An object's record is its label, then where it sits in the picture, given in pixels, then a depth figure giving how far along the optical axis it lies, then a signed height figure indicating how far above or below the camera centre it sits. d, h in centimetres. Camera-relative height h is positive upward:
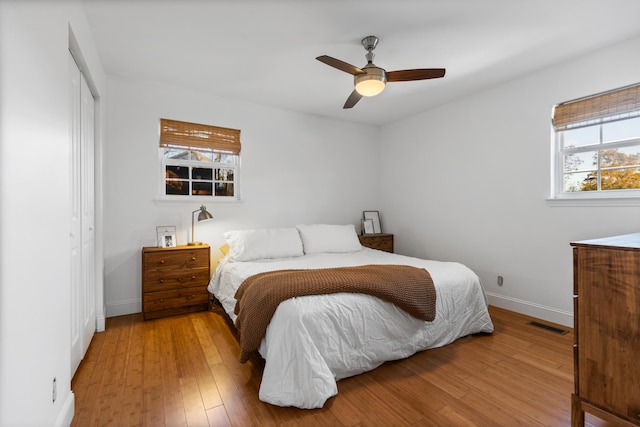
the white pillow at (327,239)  359 -33
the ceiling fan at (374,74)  234 +111
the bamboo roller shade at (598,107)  244 +93
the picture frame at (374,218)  471 -9
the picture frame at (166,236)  320 -26
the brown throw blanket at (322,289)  189 -53
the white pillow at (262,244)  317 -35
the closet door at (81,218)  191 -4
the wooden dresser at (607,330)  127 -54
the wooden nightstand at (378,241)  434 -43
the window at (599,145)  248 +61
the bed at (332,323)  170 -77
